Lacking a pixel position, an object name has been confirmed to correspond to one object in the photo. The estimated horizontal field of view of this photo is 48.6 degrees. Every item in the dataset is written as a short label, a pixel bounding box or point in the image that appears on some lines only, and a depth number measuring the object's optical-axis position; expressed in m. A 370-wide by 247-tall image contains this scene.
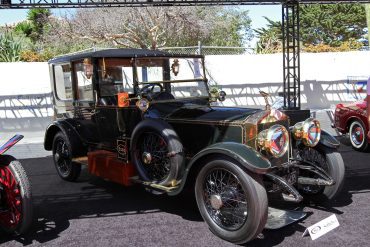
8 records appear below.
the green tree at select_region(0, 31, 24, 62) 13.95
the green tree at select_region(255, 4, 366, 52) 26.85
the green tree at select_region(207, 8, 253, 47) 21.47
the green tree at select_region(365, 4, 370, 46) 11.56
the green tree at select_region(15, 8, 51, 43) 20.92
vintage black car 3.46
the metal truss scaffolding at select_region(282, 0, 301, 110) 8.55
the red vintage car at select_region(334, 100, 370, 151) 7.36
